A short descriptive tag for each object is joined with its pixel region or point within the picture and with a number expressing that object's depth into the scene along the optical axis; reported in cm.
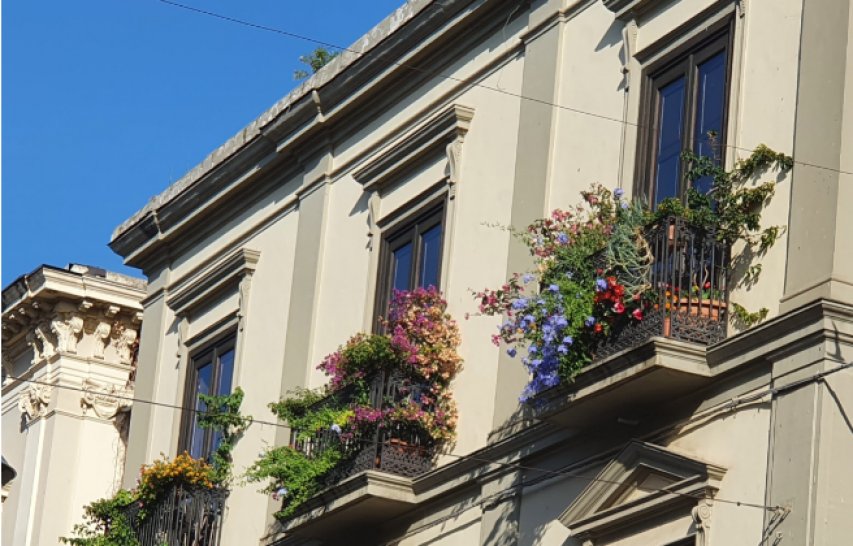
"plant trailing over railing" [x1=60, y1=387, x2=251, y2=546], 2131
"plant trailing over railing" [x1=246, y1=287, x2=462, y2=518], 1773
